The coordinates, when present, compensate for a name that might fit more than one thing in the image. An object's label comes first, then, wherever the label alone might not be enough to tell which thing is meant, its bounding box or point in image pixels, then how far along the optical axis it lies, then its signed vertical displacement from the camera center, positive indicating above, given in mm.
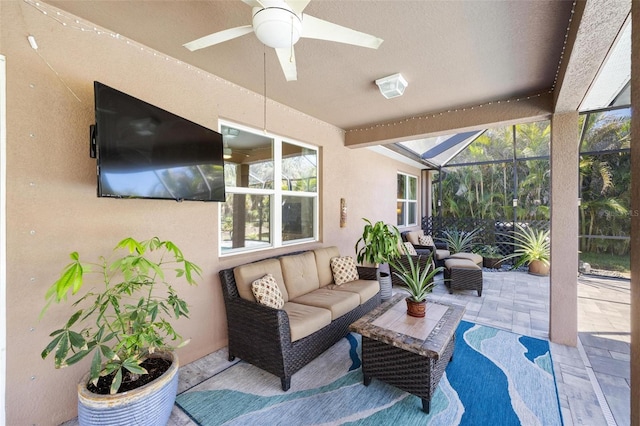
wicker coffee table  1932 -1015
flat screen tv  1727 +439
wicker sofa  2262 -986
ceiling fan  1376 +995
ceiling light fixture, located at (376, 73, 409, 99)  2668 +1268
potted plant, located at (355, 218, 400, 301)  3986 -557
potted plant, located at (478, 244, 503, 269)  6286 -1090
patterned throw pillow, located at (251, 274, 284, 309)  2525 -779
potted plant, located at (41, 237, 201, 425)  1499 -851
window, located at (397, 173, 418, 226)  7140 +287
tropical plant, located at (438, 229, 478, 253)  6957 -771
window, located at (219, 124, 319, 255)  3074 +244
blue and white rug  1908 -1452
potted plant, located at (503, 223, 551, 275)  5730 -877
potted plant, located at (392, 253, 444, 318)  2363 -728
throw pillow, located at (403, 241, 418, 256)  5398 -787
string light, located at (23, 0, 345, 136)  1786 +1328
